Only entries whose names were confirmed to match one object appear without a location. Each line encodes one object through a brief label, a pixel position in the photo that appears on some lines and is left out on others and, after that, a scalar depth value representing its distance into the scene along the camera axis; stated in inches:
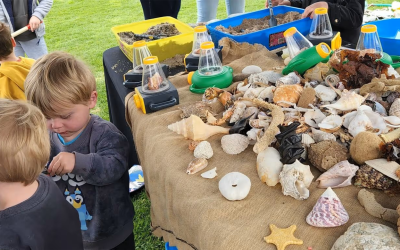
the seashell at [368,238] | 20.8
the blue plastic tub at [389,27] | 62.8
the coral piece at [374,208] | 24.2
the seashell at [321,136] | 31.6
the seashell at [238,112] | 39.2
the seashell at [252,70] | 50.7
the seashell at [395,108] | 33.1
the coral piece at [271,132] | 32.2
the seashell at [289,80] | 41.5
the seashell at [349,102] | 34.4
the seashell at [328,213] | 24.5
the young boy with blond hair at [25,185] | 30.7
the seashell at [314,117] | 34.5
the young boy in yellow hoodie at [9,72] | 64.7
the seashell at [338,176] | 28.2
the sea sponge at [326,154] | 29.3
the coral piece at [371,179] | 26.9
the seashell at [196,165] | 33.6
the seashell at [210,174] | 32.6
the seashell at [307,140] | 31.7
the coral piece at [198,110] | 41.1
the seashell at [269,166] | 29.7
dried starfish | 23.5
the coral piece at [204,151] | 35.1
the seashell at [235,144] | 35.2
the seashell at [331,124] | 32.7
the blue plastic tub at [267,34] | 62.2
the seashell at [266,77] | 44.4
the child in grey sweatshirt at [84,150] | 40.4
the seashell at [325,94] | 37.3
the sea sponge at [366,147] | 28.0
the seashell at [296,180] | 27.7
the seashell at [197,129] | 37.5
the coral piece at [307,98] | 37.0
